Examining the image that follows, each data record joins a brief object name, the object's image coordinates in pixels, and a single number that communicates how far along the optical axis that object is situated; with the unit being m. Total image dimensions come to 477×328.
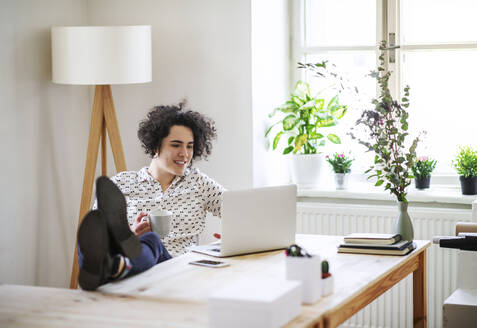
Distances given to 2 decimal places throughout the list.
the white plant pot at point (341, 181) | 4.14
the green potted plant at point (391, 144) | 2.94
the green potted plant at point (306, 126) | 4.13
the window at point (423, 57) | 4.02
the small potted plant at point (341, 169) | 4.14
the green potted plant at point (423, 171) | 3.94
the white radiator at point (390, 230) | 3.79
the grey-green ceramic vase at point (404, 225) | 2.93
